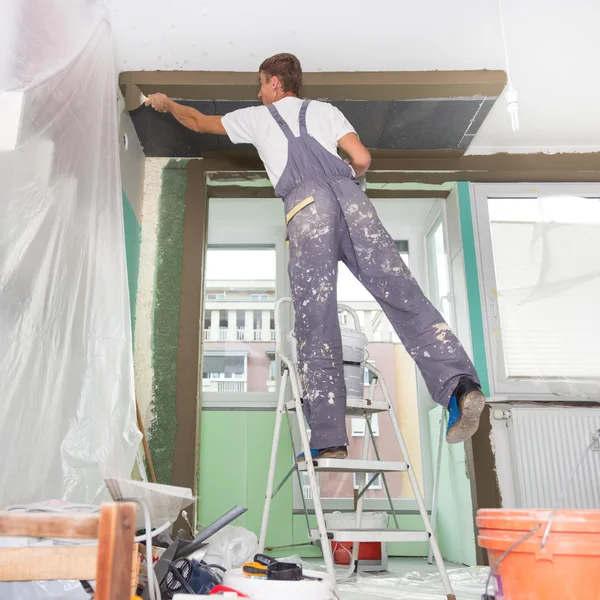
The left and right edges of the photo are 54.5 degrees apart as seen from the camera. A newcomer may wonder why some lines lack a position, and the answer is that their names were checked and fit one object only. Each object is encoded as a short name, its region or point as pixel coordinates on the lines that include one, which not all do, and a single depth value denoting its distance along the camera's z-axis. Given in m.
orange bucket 1.07
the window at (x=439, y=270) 3.19
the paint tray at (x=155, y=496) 0.90
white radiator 2.54
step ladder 1.66
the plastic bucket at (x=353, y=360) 2.08
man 1.73
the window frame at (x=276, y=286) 3.09
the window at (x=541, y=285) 2.82
